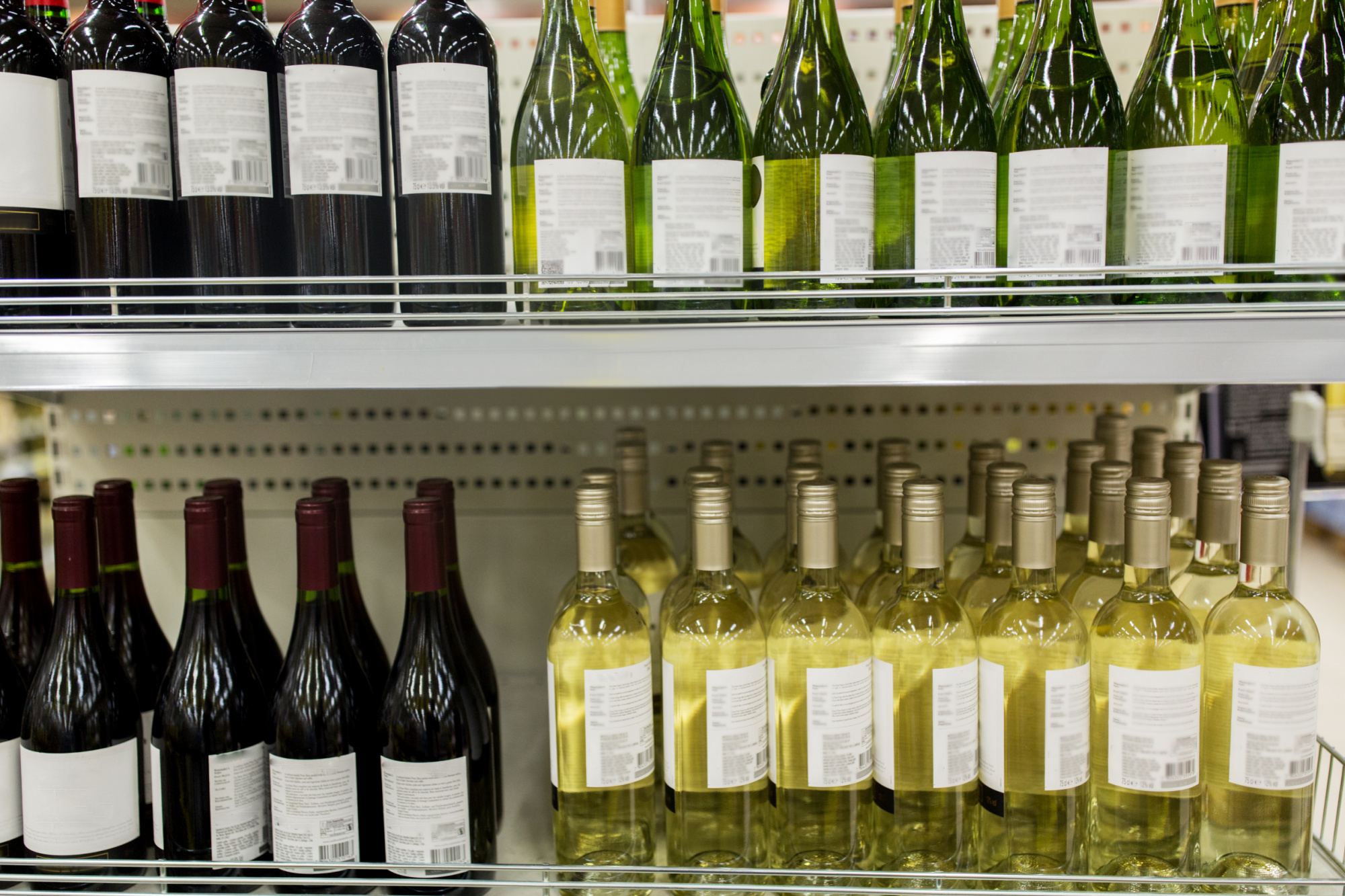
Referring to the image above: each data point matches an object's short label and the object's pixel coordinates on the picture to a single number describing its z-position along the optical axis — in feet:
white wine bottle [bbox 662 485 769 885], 2.77
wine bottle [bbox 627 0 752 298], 2.66
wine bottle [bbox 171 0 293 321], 2.72
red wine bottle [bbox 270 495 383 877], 2.86
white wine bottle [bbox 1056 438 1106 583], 3.28
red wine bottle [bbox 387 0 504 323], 2.72
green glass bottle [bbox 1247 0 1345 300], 2.57
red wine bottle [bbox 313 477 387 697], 3.65
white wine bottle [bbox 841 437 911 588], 3.85
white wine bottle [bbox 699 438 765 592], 3.62
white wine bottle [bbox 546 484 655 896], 2.78
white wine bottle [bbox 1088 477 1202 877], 2.65
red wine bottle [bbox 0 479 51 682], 3.55
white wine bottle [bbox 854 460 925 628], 3.08
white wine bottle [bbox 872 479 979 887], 2.76
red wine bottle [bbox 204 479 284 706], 3.44
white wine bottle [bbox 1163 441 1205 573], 3.15
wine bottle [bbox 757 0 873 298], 2.70
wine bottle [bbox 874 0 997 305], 2.70
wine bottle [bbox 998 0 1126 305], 2.64
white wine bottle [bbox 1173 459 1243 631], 2.79
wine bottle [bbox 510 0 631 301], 2.66
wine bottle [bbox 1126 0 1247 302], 2.60
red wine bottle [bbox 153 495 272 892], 2.93
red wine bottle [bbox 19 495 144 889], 2.88
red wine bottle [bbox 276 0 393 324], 2.69
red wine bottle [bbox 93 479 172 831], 3.63
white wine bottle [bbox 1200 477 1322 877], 2.66
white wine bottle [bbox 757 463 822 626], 3.31
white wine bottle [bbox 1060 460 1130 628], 2.92
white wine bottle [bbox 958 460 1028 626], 3.07
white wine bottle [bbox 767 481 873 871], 2.74
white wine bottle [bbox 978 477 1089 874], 2.70
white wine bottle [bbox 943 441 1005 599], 3.49
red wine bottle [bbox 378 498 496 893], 2.86
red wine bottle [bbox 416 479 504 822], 3.38
